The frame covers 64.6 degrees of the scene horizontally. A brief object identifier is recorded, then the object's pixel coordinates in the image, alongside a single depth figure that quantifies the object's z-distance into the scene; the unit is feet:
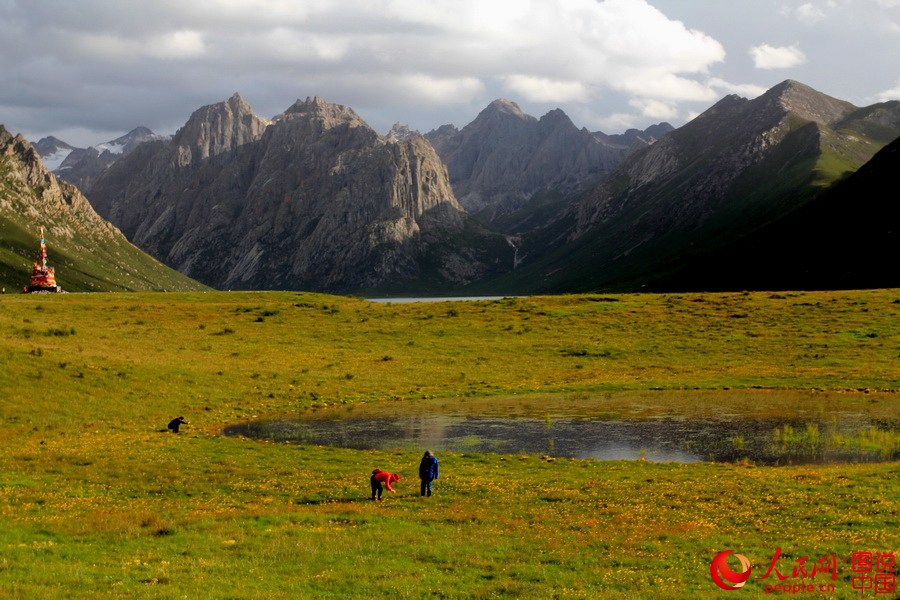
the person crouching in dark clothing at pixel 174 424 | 164.51
